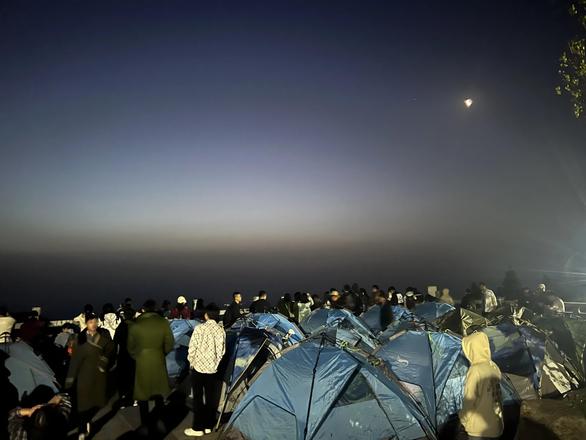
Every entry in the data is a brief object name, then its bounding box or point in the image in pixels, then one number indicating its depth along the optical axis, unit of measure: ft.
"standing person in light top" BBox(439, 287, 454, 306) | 64.47
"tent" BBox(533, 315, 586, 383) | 31.78
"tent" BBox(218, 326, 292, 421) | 28.19
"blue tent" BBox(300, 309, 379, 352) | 36.81
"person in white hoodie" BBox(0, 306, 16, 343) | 30.45
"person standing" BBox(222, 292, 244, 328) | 39.34
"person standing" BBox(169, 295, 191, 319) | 48.44
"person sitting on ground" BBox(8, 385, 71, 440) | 15.92
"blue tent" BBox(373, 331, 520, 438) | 24.40
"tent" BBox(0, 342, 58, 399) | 21.48
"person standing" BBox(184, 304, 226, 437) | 25.04
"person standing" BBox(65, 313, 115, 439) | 22.27
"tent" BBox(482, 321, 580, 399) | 28.45
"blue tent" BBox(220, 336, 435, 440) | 20.31
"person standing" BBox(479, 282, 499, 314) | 53.57
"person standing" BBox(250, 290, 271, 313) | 45.03
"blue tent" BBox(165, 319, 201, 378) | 34.88
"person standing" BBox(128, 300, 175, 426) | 23.52
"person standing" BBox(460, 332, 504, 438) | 17.60
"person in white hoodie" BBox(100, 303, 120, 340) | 33.40
